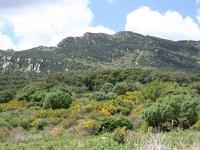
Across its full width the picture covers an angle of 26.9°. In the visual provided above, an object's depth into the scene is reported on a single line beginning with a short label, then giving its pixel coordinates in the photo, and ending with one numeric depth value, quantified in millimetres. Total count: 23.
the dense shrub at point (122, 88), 80931
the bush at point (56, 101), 60366
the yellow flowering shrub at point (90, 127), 37219
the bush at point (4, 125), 42306
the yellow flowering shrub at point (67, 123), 43156
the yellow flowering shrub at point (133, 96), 62412
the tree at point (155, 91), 59188
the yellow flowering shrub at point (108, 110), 47559
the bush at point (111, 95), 69500
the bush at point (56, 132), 37156
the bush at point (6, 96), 81062
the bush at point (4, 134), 35700
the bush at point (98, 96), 69050
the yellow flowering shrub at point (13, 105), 63566
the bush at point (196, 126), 35559
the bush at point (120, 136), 25953
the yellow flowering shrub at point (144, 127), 36544
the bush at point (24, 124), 44875
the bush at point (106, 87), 83812
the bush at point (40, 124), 43906
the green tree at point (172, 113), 38438
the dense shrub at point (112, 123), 38141
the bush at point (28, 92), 79312
